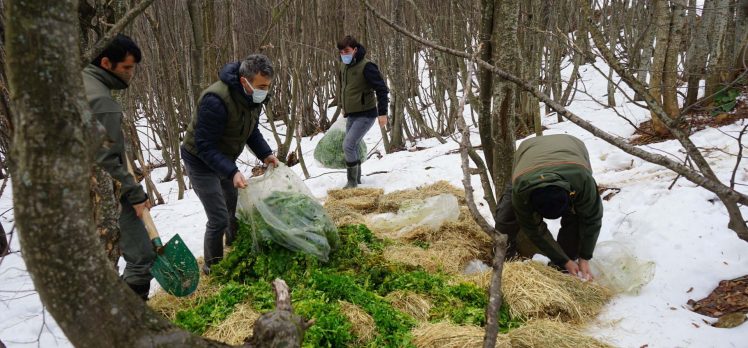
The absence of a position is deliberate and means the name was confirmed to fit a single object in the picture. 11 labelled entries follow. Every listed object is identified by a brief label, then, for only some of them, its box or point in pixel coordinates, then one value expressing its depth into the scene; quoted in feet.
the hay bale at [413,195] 16.55
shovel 9.68
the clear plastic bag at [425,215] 14.15
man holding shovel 8.05
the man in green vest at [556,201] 9.40
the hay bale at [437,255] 11.58
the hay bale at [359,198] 16.82
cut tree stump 4.39
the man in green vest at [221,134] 10.34
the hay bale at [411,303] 9.39
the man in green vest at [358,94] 17.65
